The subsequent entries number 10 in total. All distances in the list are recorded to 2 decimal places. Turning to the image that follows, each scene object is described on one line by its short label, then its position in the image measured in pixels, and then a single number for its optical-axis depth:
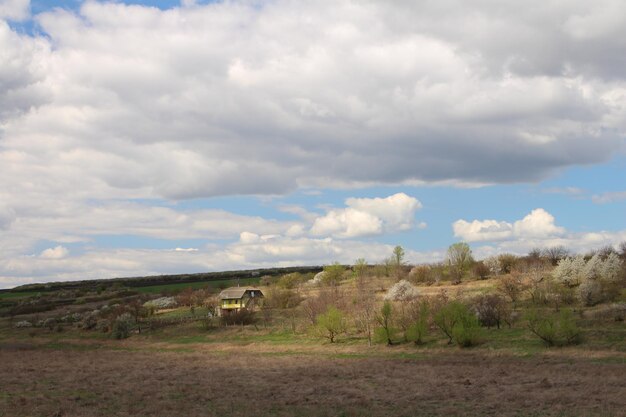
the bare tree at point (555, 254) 114.15
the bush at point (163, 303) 111.36
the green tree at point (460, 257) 113.06
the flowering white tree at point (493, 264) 107.62
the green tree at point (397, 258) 133.71
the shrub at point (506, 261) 107.43
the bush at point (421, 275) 113.20
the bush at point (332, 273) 122.01
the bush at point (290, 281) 114.81
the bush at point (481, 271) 108.00
